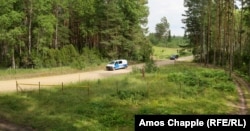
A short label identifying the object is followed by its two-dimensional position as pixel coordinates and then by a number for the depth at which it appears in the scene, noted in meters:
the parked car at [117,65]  54.19
